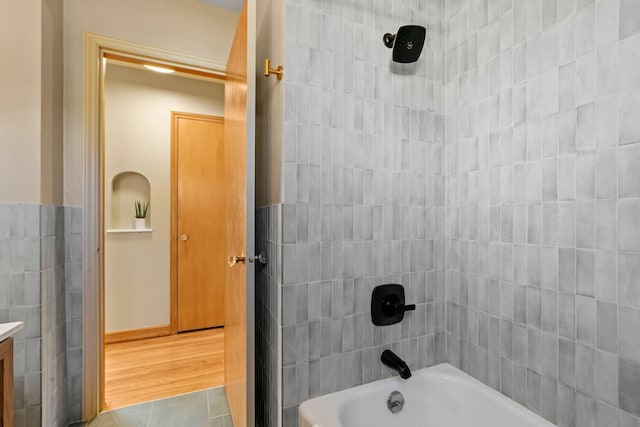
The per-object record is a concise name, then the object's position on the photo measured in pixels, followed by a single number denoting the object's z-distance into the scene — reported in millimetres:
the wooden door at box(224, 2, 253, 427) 1319
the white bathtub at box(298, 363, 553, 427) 1100
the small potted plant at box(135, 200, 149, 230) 3074
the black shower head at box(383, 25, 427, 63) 1199
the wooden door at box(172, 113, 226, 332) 3164
